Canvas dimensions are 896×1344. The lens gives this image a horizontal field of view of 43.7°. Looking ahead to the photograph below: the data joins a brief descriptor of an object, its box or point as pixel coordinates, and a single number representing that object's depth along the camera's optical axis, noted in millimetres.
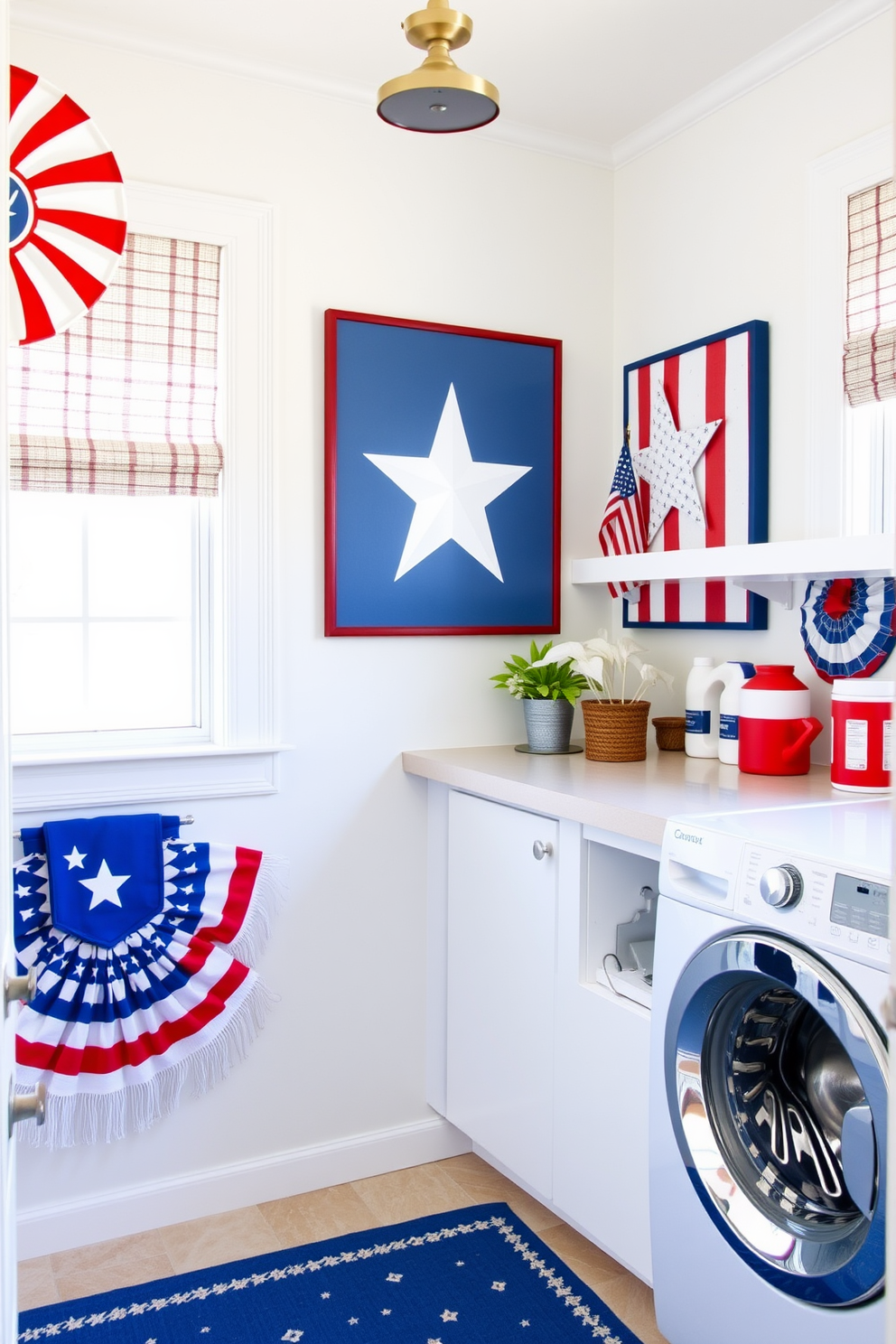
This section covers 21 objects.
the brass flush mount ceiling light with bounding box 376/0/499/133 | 1761
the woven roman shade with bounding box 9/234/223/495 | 2402
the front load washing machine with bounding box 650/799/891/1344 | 1481
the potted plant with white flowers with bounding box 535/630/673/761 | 2605
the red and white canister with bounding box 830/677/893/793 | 2117
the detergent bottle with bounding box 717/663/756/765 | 2521
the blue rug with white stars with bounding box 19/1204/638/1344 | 2107
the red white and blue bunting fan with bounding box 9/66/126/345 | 1928
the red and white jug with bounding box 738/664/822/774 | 2332
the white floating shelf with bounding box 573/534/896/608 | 2139
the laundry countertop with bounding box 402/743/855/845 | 2039
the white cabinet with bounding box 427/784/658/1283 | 2072
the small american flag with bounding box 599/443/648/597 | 2914
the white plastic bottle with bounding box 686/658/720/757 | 2625
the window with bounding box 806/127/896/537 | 2283
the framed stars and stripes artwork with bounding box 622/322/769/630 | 2572
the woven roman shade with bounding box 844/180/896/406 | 2238
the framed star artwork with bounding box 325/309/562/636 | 2689
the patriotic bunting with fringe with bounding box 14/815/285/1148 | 2350
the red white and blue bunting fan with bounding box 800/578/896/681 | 2250
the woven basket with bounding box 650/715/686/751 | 2797
